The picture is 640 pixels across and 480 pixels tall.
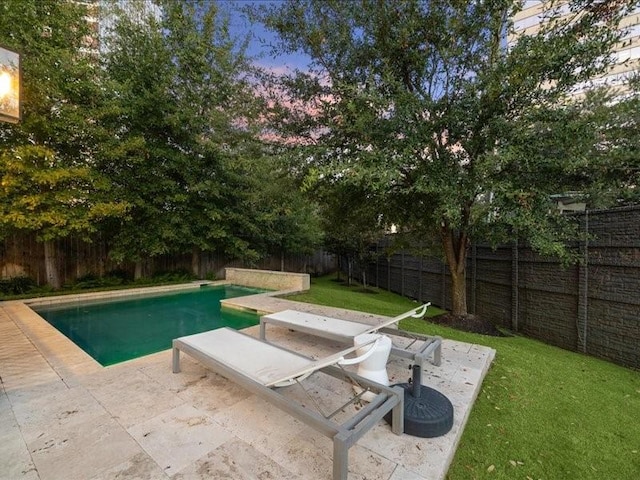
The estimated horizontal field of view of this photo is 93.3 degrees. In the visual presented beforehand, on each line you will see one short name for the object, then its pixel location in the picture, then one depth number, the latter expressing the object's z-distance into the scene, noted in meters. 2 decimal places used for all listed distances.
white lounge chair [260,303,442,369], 3.37
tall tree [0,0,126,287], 7.94
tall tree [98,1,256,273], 10.52
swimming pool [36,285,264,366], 5.54
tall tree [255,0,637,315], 5.10
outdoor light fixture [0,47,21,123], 2.81
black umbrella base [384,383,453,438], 2.49
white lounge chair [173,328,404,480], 1.99
